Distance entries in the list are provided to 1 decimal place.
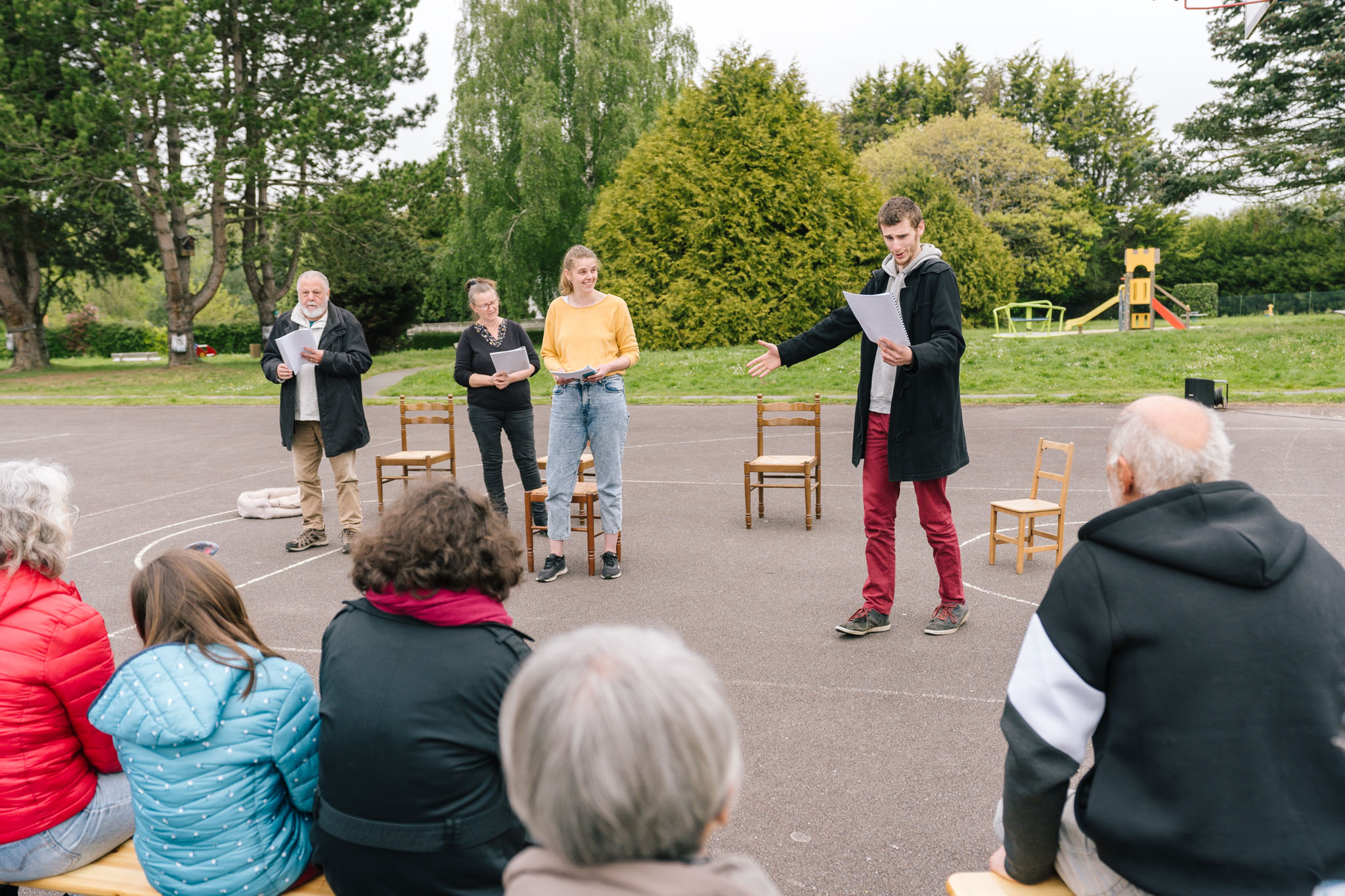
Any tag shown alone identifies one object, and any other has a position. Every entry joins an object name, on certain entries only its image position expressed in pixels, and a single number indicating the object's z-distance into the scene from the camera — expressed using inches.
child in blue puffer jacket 89.5
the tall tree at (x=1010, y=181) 1670.8
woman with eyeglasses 309.0
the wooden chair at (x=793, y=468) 321.1
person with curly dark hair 82.1
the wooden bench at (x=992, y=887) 89.0
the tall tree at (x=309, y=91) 1124.5
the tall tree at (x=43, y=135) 1005.8
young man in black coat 197.2
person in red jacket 100.6
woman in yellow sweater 258.7
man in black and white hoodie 73.5
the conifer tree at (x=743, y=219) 983.0
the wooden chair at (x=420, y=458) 353.5
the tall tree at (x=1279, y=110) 918.4
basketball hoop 363.9
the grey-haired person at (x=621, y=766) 48.7
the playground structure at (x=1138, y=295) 1097.4
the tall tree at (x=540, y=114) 1190.3
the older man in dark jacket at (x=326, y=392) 292.8
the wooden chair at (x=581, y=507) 267.9
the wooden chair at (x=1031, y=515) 260.2
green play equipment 1193.1
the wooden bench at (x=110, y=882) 100.0
